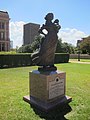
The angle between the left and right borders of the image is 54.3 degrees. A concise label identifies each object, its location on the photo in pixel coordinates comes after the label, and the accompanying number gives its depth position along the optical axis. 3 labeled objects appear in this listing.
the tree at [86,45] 21.10
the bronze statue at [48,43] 2.59
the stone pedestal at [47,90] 2.42
